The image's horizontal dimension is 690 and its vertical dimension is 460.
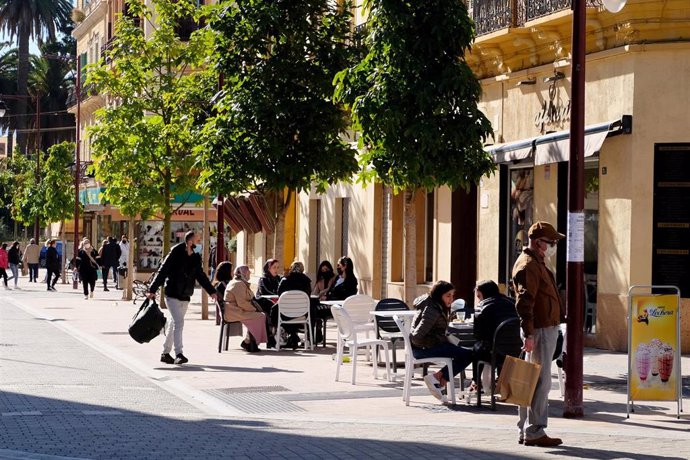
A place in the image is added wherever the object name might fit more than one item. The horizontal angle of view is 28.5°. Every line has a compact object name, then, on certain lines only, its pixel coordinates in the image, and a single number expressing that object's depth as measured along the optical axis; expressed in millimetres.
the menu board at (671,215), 21156
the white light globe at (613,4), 13210
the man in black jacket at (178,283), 19047
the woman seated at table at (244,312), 21266
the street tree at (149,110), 33969
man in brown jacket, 11320
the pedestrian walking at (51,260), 48188
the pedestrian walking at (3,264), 48094
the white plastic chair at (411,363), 14141
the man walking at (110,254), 47375
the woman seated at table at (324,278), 24625
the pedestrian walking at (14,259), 49719
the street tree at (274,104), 24250
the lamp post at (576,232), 13180
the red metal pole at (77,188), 55159
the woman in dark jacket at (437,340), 14266
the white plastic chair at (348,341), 16375
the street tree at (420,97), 19594
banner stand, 13000
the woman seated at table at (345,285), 23016
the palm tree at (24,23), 80875
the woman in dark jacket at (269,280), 23312
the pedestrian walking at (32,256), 56500
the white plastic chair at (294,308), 21391
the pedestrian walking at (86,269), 41750
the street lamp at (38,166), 72500
